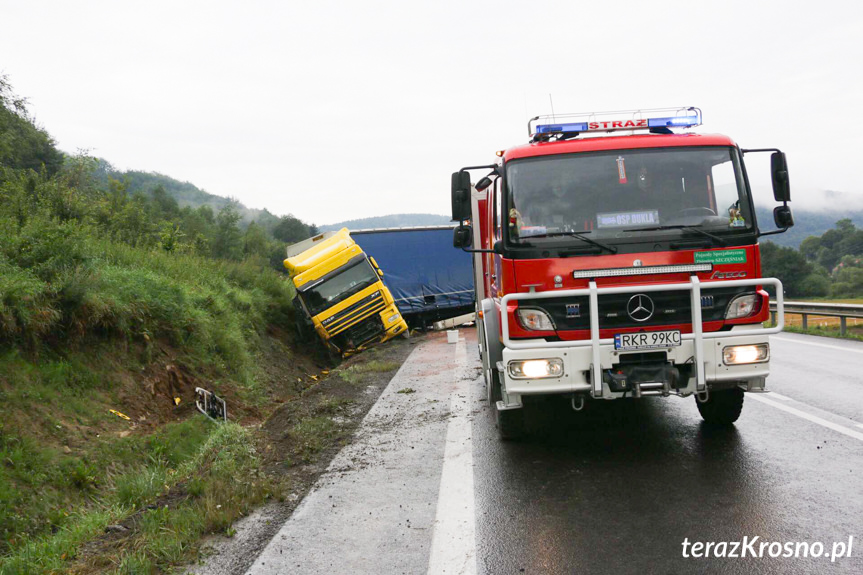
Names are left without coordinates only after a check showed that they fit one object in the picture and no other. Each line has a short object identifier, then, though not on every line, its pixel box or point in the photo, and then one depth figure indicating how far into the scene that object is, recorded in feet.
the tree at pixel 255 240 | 230.27
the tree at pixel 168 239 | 73.21
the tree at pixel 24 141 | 63.87
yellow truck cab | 63.77
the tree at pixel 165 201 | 231.55
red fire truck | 17.16
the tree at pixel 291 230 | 353.10
